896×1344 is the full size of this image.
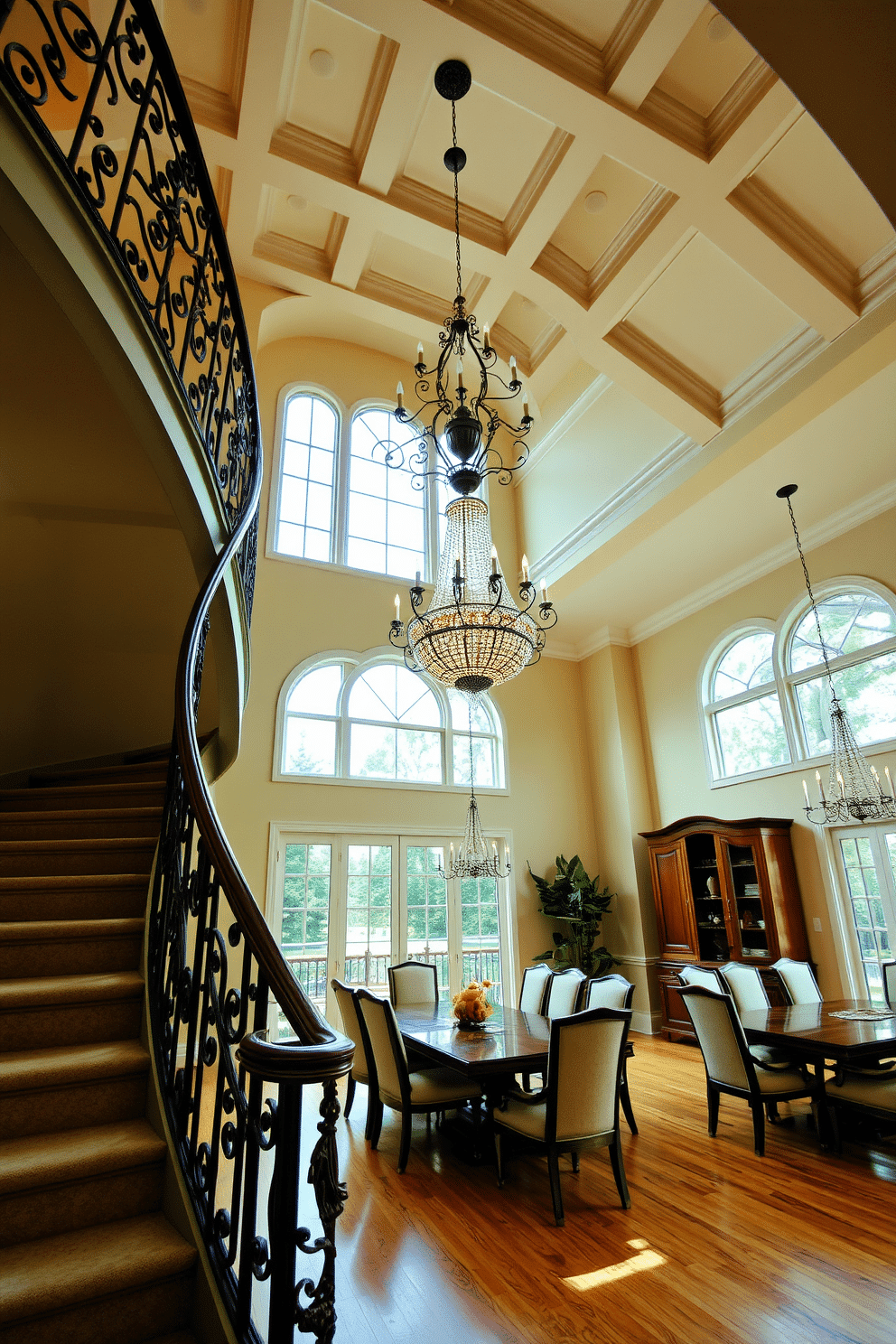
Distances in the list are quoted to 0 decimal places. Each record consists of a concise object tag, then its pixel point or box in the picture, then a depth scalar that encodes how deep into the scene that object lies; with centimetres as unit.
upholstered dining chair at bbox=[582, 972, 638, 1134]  459
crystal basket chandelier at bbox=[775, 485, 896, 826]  527
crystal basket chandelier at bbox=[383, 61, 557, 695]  404
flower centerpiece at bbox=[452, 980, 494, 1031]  467
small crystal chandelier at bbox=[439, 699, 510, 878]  685
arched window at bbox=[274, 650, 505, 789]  769
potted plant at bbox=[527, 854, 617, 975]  820
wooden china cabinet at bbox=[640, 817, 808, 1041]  679
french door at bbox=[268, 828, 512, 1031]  714
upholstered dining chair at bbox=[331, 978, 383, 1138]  461
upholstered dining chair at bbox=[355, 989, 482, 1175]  416
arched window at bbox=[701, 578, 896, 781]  650
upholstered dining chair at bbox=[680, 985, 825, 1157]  419
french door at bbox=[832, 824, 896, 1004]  615
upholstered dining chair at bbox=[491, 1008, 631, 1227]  352
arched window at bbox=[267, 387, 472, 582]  840
